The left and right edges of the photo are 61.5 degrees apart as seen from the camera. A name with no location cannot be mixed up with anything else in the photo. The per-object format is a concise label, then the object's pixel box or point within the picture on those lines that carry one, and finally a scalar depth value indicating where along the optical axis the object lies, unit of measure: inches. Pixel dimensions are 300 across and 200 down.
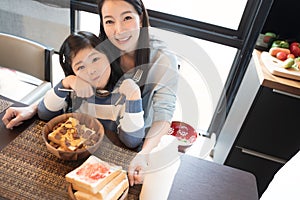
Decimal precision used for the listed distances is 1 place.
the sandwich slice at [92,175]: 24.0
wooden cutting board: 50.2
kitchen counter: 51.1
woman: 33.4
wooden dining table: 25.8
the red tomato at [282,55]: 54.8
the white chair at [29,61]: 53.7
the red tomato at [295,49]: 56.1
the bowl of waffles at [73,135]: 28.2
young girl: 31.9
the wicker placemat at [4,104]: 35.5
